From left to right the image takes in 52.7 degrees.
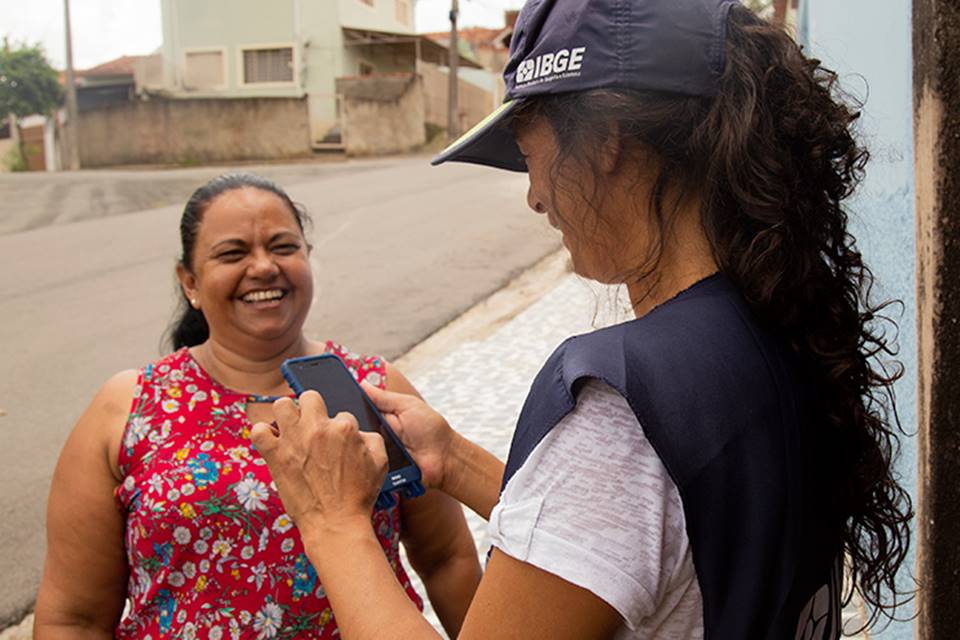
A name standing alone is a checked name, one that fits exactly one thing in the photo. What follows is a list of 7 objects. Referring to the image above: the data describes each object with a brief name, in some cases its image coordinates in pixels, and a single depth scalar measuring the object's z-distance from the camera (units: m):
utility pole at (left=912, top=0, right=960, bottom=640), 1.70
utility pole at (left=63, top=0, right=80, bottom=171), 27.27
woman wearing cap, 1.05
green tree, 35.25
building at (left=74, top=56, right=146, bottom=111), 34.19
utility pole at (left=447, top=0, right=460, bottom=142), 29.36
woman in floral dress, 2.12
